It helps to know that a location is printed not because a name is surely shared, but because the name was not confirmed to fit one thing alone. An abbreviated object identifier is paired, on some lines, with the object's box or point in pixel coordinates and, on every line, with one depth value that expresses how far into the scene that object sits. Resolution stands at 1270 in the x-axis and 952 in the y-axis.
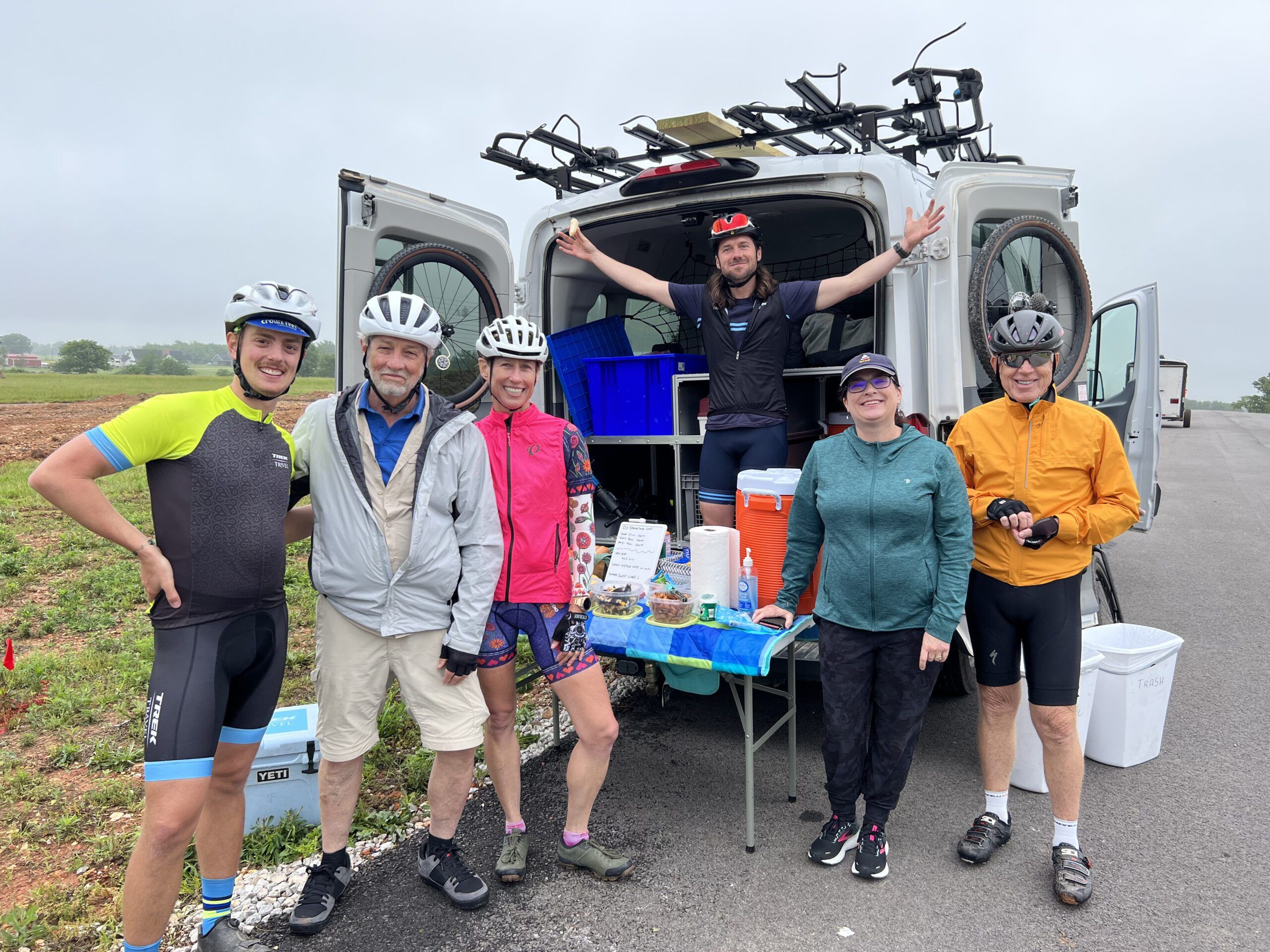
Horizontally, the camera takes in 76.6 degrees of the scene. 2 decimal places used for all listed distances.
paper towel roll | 3.31
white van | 3.53
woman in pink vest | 2.78
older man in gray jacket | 2.52
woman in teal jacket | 2.78
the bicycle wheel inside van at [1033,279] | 3.50
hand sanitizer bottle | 3.28
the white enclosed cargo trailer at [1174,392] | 26.20
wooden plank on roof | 4.21
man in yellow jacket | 2.80
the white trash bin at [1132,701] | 3.61
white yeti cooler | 3.10
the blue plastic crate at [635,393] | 4.50
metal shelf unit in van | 4.42
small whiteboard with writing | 3.53
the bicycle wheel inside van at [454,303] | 4.05
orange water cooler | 3.35
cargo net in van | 5.90
